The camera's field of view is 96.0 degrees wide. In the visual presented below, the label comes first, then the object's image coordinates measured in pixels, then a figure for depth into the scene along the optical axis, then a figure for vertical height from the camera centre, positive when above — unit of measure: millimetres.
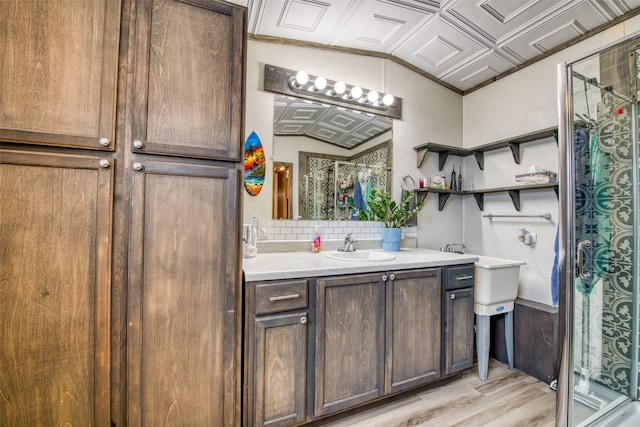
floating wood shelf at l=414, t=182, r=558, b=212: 2256 +253
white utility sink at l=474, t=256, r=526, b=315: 2055 -481
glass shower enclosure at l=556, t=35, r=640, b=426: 1446 -97
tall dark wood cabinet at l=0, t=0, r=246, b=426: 1048 +10
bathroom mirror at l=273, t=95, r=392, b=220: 2188 +501
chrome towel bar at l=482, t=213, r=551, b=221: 2305 +33
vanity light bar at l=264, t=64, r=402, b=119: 2127 +1004
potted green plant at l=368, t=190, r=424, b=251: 2385 +32
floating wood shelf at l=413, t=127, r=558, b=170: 2277 +663
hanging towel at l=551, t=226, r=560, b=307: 2010 -461
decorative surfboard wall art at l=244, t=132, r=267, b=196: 2049 +362
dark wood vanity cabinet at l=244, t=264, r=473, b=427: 1417 -688
